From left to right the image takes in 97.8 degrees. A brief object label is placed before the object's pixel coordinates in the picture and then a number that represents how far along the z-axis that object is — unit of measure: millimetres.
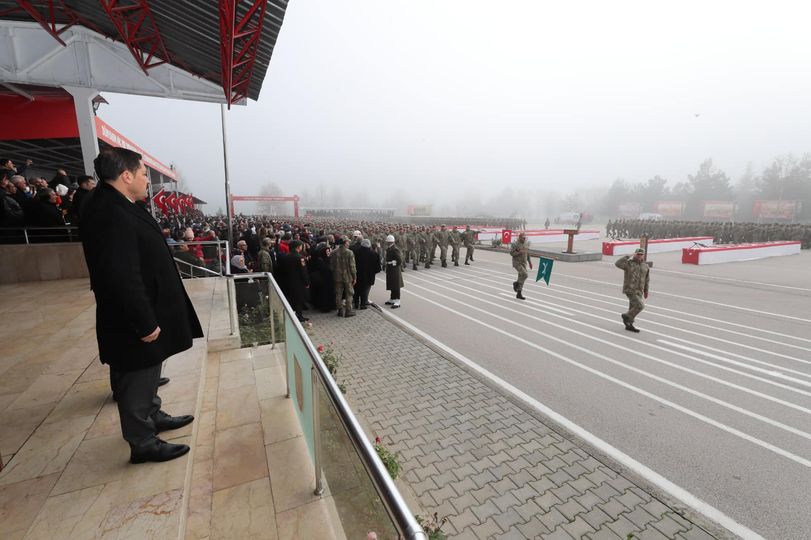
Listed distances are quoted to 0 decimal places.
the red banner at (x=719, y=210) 57681
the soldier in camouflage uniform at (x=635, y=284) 7605
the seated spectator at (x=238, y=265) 8039
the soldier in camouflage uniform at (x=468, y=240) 17250
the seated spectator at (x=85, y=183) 4760
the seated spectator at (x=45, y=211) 7637
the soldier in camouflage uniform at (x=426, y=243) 16516
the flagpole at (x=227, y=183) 15656
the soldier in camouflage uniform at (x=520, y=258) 10461
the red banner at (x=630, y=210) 77438
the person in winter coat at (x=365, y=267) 9305
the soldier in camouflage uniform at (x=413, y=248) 16125
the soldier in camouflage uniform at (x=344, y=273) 8781
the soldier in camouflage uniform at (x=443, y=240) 16531
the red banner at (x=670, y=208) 68125
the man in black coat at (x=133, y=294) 1996
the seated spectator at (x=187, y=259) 7863
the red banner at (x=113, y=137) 12130
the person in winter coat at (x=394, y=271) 9703
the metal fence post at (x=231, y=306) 5163
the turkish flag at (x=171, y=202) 20062
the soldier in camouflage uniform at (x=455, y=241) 16781
